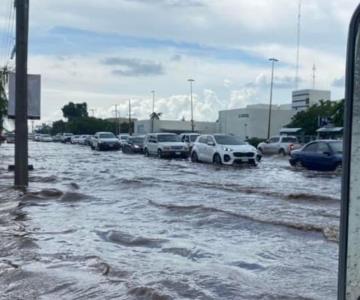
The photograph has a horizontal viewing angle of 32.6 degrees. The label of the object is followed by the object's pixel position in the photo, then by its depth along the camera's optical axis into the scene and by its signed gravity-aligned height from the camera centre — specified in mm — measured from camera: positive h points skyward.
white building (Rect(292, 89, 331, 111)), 100500 +5126
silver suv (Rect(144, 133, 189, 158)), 37688 -1379
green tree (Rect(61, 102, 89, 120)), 166375 +2828
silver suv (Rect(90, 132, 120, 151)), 54031 -1754
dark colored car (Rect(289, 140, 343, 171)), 24084 -1134
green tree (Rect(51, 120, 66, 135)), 163250 -1630
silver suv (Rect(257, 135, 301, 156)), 45344 -1366
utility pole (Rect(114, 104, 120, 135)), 130750 -325
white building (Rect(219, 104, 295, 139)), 96312 +923
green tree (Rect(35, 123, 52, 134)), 190500 -3027
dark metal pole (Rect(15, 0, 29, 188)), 16688 +630
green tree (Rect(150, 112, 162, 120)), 113312 +1563
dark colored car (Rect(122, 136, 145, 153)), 46812 -1687
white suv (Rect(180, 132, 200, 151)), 43481 -913
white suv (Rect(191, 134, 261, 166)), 28609 -1216
